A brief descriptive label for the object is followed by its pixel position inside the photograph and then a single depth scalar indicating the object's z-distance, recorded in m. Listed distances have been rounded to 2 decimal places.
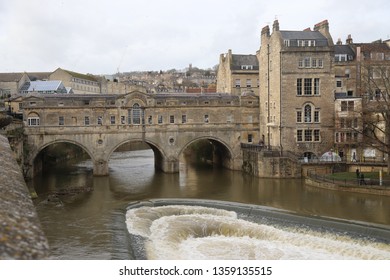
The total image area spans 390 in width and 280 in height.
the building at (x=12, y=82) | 68.50
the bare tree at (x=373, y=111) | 32.97
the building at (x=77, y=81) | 73.62
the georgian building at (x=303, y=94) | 41.03
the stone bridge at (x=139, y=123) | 40.75
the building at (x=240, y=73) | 55.31
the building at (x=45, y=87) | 63.62
